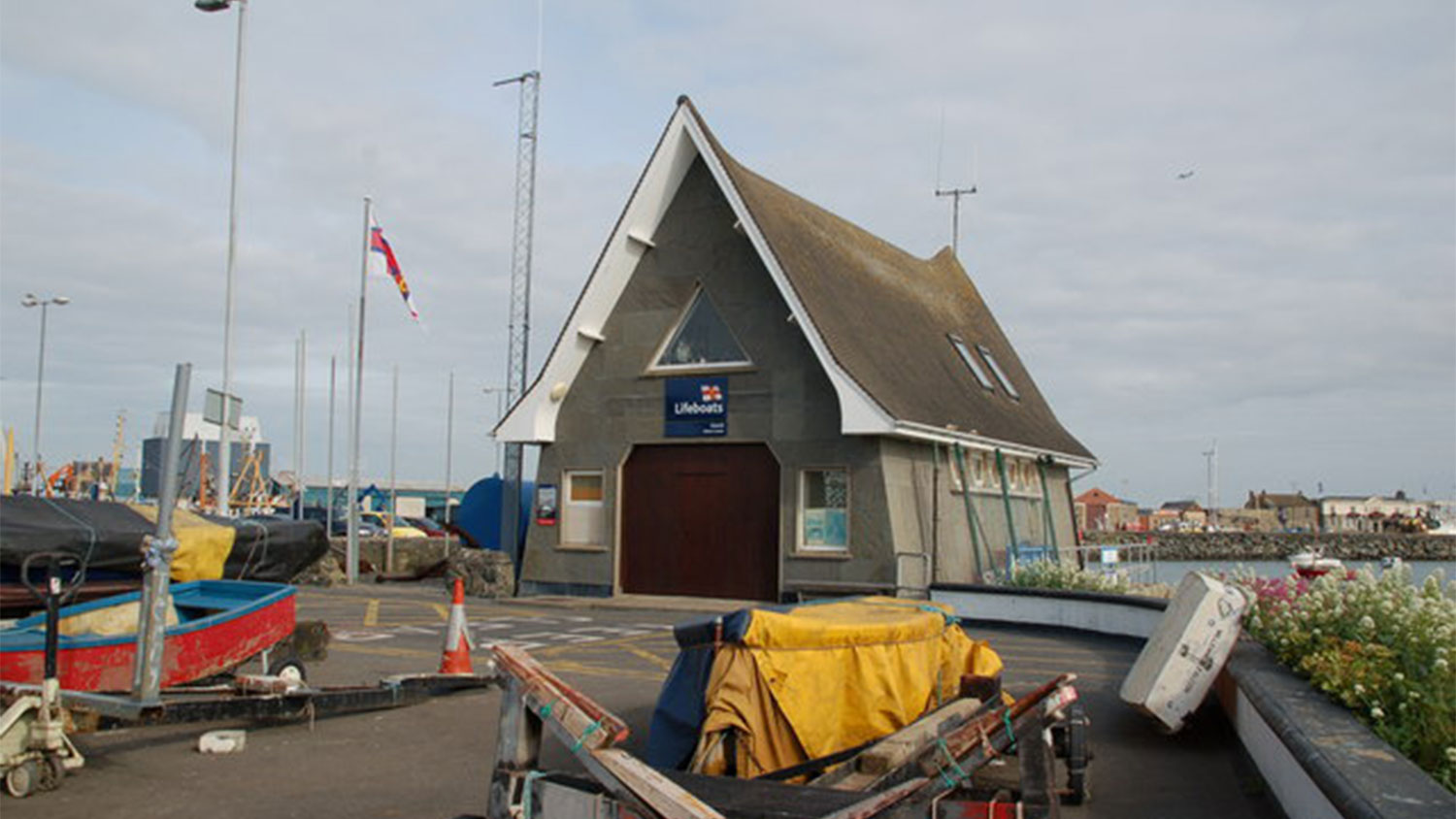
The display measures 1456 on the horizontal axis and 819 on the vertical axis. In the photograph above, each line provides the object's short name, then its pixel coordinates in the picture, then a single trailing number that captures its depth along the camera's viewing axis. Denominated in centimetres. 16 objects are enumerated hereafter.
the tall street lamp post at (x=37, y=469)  4825
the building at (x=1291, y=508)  15671
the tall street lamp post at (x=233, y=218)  2239
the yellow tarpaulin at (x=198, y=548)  1322
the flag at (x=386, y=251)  2947
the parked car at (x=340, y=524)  5775
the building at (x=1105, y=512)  13416
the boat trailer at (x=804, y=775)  515
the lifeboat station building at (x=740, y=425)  2211
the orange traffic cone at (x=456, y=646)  1224
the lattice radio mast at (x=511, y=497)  2653
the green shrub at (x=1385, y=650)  667
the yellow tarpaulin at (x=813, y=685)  686
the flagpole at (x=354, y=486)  2958
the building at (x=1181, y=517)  14975
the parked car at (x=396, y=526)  5710
